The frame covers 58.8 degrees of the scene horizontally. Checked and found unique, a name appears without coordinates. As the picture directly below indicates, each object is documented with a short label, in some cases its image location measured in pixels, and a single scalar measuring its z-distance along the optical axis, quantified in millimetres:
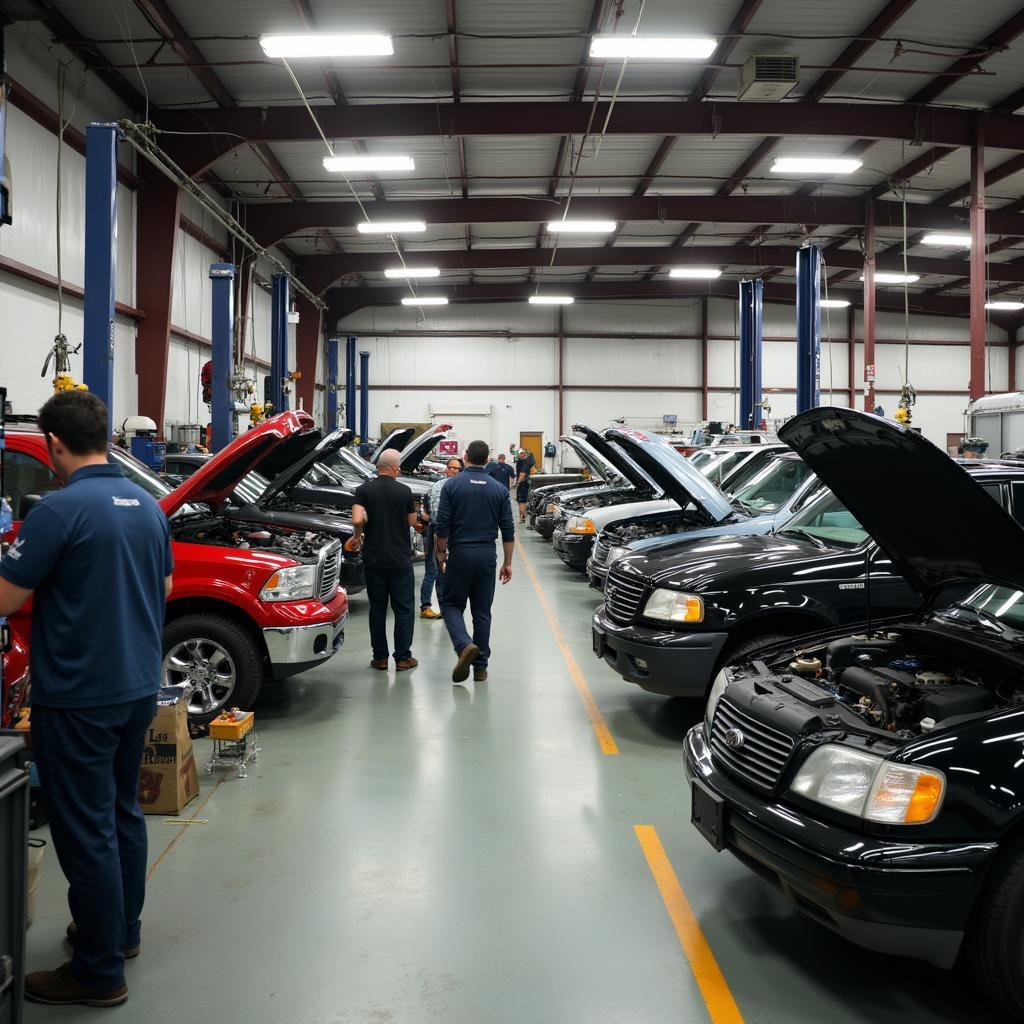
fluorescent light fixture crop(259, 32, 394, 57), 10109
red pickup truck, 5371
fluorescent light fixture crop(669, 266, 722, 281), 25812
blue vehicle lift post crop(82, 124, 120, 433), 8898
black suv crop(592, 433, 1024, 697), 4969
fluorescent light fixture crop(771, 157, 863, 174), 14500
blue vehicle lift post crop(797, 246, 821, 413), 16312
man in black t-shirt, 6969
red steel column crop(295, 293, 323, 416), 26578
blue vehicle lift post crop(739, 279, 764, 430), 20641
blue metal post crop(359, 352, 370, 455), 29172
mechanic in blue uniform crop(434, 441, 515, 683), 6652
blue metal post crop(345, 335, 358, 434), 28025
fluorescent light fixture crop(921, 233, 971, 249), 22078
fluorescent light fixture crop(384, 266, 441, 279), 24603
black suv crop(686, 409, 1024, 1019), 2502
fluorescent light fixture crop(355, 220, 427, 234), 19562
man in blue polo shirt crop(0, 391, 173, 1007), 2631
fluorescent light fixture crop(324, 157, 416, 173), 14069
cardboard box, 4258
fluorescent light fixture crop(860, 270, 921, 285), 23230
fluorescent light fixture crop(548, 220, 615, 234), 18141
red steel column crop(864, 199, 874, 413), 18562
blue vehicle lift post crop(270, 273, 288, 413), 19734
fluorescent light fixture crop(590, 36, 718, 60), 10453
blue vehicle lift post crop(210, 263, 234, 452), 13625
